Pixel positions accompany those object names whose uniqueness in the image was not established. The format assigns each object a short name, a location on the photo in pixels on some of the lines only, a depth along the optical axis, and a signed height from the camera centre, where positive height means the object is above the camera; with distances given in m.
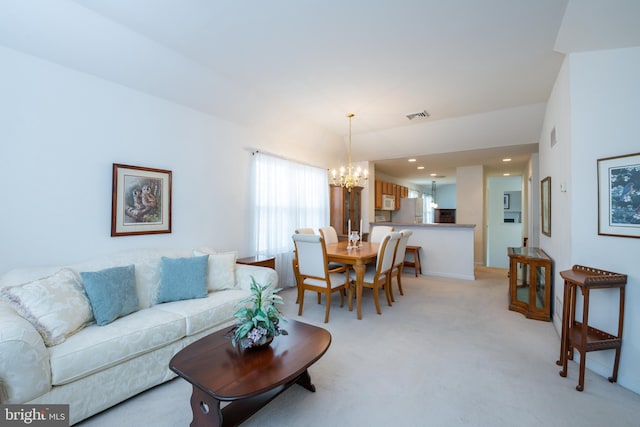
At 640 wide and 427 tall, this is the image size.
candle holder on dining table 4.02 -0.38
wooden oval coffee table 1.35 -0.84
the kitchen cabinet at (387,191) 6.73 +0.72
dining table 3.21 -0.50
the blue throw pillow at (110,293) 2.00 -0.61
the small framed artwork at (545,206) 3.38 +0.17
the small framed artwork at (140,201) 2.57 +0.13
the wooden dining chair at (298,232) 3.55 -0.25
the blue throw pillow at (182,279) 2.49 -0.61
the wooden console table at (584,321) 1.90 -0.77
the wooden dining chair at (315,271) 3.12 -0.66
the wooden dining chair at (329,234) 4.55 -0.31
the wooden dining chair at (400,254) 3.81 -0.55
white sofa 1.43 -0.84
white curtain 4.07 +0.19
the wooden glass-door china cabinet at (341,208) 5.58 +0.17
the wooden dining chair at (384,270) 3.31 -0.68
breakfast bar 5.16 -0.59
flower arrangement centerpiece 1.63 -0.68
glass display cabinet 3.14 -0.80
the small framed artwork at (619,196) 1.93 +0.18
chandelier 4.08 +0.58
